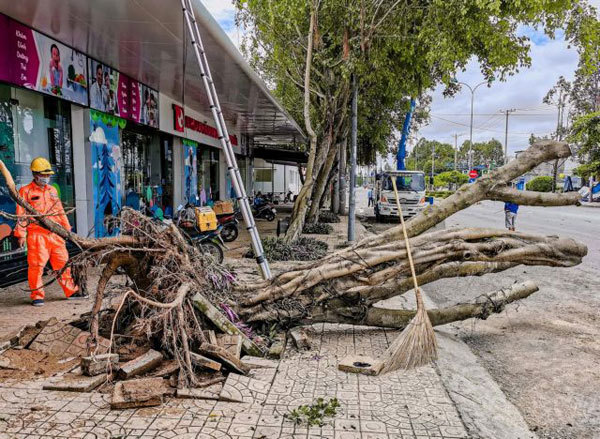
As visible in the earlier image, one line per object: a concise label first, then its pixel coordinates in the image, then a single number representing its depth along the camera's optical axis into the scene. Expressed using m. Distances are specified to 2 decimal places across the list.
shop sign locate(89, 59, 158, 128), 9.32
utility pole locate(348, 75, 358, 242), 10.95
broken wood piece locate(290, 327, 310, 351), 4.39
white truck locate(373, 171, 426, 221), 19.94
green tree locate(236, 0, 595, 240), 8.87
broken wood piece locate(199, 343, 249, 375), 3.67
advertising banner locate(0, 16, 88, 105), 6.76
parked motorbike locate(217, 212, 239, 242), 11.27
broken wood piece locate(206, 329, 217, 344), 3.86
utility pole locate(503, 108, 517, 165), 46.94
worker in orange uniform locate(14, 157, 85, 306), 5.68
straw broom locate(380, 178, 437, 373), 3.94
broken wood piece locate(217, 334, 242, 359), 3.87
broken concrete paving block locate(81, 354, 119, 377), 3.54
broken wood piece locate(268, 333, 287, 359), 4.15
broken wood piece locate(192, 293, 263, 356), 4.03
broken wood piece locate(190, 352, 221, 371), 3.62
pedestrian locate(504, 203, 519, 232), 11.87
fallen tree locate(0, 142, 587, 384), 3.89
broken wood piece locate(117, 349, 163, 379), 3.49
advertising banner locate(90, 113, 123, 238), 9.41
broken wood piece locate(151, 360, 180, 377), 3.55
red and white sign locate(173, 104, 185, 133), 13.80
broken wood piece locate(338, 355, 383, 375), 3.80
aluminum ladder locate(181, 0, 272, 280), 5.72
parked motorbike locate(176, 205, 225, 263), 8.26
